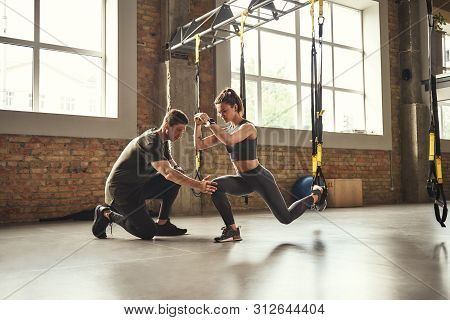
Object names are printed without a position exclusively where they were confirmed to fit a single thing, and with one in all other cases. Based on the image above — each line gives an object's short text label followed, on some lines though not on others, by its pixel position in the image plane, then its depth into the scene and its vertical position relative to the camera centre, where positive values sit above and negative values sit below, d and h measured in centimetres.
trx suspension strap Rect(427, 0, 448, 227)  382 +22
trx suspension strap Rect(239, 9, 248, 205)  518 +141
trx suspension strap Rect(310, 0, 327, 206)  406 +55
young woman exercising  369 +8
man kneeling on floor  377 -2
